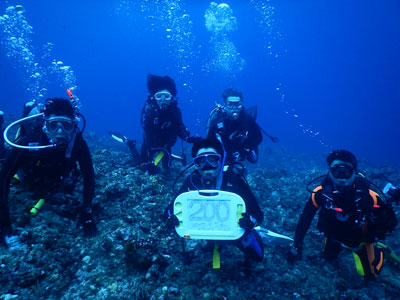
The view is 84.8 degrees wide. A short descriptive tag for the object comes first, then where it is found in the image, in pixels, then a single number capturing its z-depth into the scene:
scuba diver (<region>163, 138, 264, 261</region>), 3.47
